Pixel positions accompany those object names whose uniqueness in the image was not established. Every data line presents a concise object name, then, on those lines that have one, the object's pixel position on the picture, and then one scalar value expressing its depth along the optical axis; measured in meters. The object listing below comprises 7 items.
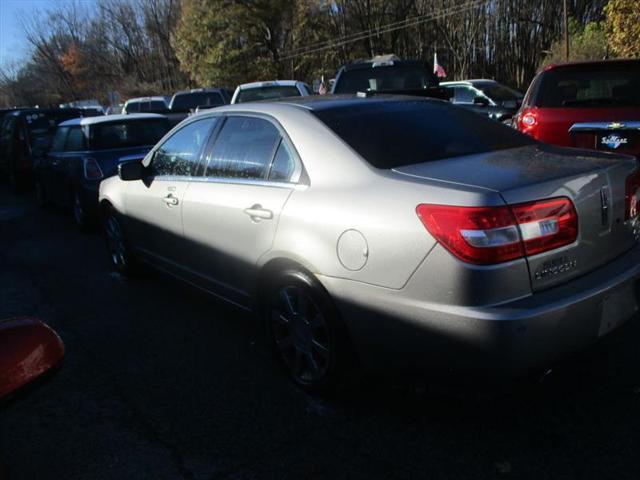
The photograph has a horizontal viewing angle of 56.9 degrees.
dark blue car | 7.89
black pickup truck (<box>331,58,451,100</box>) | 10.43
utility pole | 21.48
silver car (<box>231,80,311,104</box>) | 12.05
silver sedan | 2.47
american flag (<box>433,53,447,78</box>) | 22.95
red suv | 5.39
